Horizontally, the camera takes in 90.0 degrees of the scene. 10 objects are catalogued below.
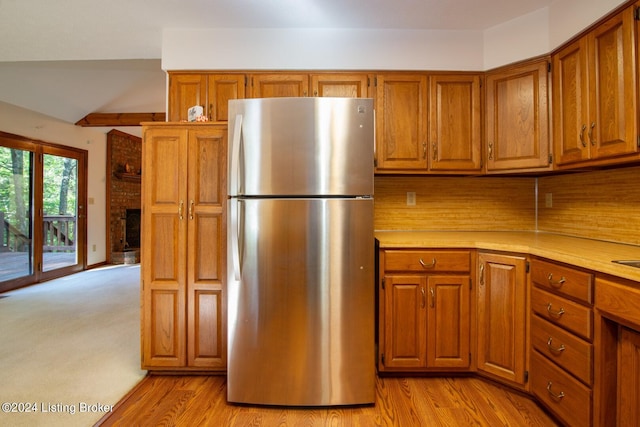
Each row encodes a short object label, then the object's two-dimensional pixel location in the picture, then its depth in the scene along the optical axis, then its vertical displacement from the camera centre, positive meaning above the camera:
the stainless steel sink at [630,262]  1.35 -0.20
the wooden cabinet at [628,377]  1.25 -0.65
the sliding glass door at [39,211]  4.15 +0.05
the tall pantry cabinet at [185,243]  2.02 -0.18
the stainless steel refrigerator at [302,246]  1.74 -0.17
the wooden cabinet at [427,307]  2.00 -0.58
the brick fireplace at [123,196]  5.93 +0.36
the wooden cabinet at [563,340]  1.42 -0.61
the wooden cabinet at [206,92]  2.36 +0.90
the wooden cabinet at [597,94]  1.57 +0.66
